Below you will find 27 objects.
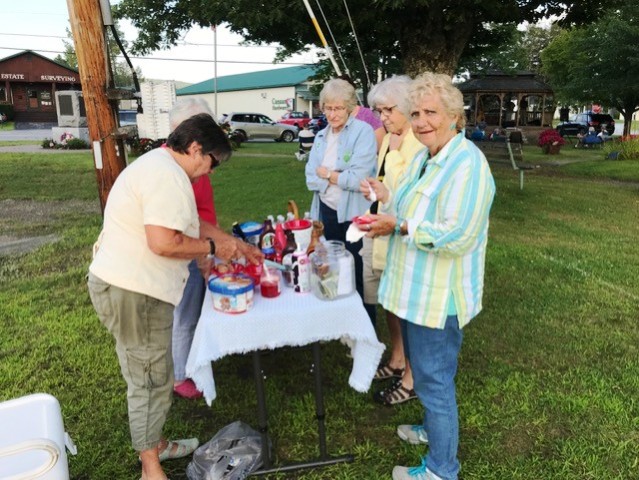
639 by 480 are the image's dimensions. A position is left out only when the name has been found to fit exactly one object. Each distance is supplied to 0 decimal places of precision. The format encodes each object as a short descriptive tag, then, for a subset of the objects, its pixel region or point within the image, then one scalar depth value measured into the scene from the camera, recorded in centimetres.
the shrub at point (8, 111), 3825
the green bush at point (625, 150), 1565
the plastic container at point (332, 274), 231
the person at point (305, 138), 698
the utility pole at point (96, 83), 331
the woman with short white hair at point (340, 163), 316
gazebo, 2658
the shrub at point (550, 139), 1822
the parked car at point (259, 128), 2397
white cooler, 147
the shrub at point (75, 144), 1909
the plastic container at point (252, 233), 293
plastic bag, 246
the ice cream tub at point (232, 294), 217
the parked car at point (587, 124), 2593
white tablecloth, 218
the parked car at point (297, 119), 2789
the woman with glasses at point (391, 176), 279
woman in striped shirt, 191
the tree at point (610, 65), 1845
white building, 4072
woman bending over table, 194
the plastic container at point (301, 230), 252
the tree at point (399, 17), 812
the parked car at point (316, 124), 2315
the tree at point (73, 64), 4859
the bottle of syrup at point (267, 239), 275
